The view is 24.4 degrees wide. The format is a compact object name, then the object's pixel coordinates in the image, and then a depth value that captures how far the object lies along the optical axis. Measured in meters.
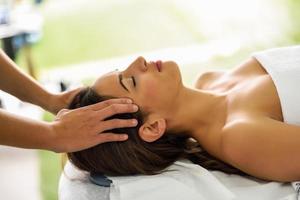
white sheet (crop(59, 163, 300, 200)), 1.30
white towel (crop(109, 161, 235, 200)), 1.30
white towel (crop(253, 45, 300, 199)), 1.35
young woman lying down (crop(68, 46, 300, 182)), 1.29
